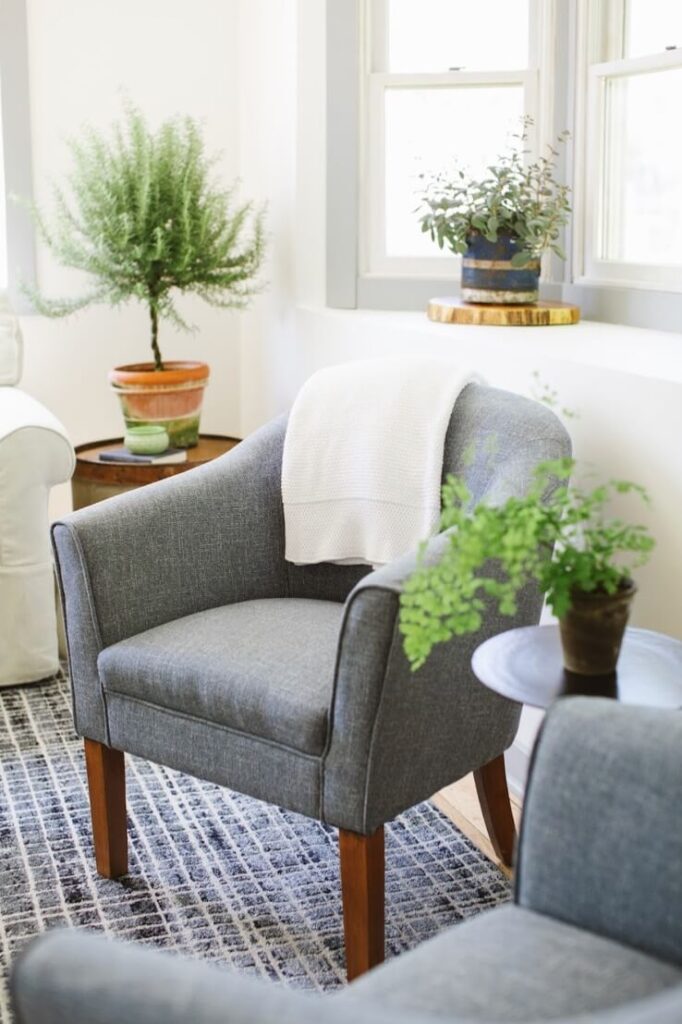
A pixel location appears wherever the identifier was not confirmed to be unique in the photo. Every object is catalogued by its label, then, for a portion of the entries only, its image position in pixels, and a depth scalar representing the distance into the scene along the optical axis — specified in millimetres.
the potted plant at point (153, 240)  3150
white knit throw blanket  2211
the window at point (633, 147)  2627
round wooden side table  3166
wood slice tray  2738
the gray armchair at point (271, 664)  1812
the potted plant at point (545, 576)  1458
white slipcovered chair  2910
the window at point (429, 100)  2980
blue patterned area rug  2051
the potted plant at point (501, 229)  2762
